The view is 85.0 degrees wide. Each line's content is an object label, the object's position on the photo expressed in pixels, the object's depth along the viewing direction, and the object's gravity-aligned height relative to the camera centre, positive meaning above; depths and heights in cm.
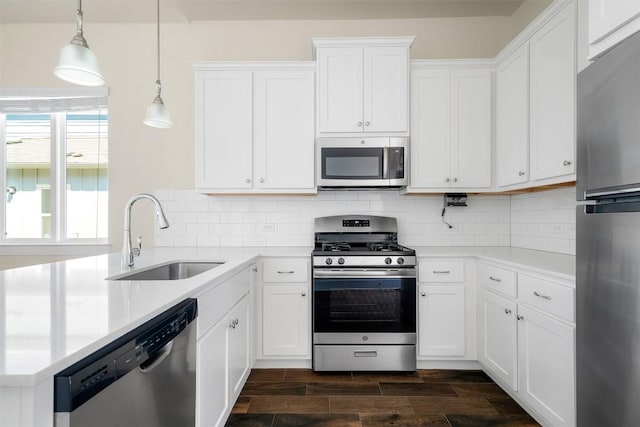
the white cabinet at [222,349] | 146 -68
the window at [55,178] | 328 +34
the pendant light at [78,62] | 149 +66
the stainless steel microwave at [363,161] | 277 +43
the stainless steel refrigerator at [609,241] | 106 -8
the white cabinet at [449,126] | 280 +71
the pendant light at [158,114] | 227 +66
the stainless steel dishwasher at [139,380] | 71 -43
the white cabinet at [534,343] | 169 -73
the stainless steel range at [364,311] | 256 -70
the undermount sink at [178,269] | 200 -34
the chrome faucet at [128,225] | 178 -6
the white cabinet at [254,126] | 282 +72
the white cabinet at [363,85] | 276 +103
